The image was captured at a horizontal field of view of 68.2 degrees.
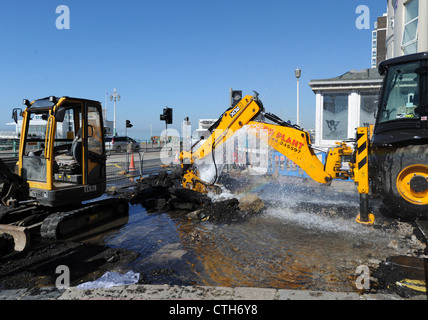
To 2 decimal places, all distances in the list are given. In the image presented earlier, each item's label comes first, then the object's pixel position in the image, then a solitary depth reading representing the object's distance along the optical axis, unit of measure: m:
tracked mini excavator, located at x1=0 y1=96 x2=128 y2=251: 5.76
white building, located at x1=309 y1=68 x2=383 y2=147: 15.16
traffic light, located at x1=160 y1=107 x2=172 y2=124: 14.41
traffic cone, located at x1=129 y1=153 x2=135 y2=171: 16.33
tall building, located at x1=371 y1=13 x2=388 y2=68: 26.10
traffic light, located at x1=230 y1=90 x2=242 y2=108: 8.64
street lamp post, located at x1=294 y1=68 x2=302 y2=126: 19.47
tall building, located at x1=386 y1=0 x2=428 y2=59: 11.12
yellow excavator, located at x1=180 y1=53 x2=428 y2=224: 5.91
